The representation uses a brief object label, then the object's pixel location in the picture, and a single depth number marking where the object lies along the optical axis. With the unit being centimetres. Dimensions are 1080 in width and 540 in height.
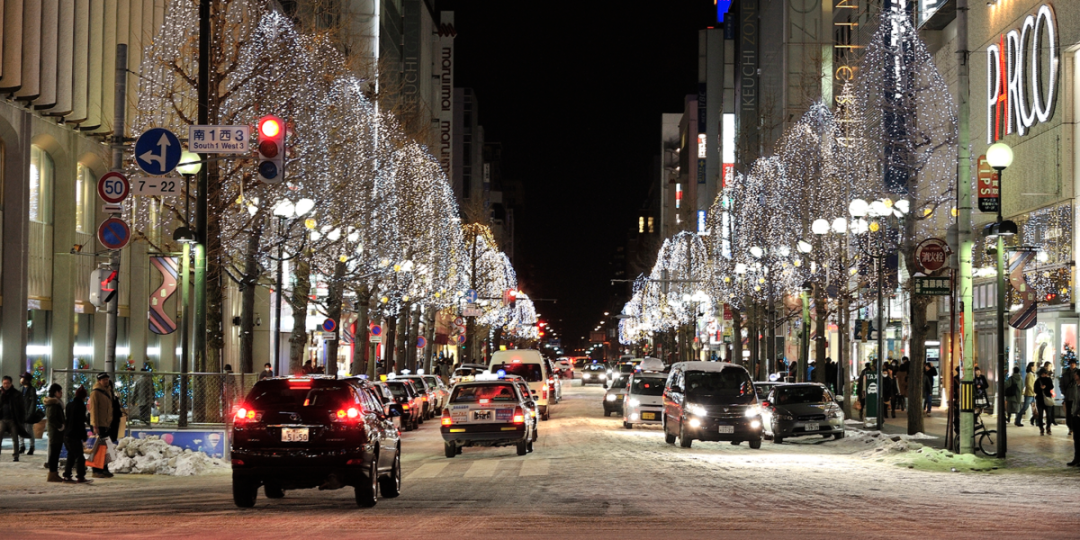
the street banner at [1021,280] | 3706
